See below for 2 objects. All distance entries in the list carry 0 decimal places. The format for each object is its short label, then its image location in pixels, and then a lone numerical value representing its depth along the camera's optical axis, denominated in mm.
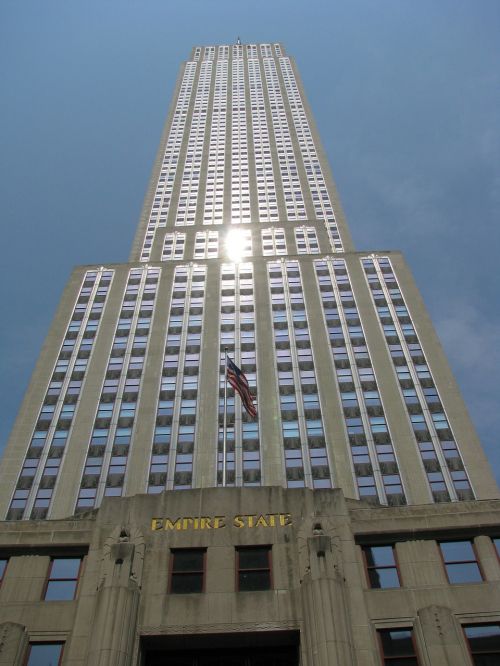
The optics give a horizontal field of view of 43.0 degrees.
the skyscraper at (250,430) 28469
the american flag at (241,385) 41000
